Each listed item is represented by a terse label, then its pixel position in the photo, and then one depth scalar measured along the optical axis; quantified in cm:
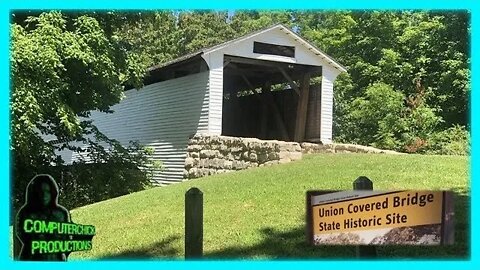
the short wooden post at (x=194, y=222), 517
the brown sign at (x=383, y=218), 522
